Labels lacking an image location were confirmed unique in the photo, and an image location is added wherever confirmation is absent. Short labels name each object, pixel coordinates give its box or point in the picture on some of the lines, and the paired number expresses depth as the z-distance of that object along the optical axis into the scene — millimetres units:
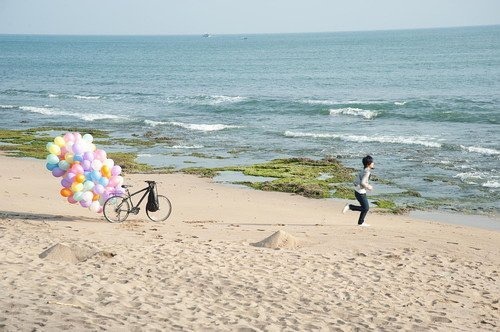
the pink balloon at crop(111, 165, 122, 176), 16062
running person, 15875
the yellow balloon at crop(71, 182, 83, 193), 15602
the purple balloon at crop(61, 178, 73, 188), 15672
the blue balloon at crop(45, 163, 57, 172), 15891
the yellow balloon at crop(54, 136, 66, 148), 15752
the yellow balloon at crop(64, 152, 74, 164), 15680
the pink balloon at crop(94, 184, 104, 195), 15766
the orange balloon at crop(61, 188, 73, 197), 15738
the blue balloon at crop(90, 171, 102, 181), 15660
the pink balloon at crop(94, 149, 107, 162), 15839
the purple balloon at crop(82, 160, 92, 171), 15594
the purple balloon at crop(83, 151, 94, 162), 15633
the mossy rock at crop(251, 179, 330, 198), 21703
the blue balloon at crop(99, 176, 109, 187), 15789
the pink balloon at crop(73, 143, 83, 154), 15609
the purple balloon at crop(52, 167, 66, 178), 15908
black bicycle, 16125
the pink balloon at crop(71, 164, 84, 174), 15609
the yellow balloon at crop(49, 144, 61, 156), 15688
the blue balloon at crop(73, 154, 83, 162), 15609
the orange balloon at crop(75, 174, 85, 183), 15602
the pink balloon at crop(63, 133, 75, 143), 15781
